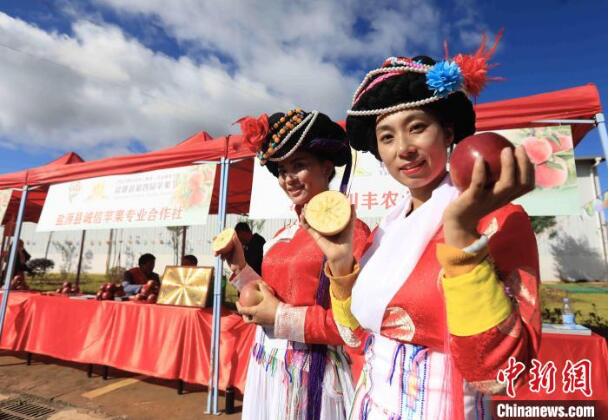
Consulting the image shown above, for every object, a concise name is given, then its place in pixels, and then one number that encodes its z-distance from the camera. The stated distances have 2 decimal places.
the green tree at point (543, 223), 16.12
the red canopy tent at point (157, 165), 3.68
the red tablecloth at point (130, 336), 3.65
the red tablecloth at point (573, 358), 2.43
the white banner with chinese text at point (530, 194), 2.34
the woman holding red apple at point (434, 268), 0.61
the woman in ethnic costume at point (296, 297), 1.26
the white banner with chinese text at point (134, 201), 3.61
